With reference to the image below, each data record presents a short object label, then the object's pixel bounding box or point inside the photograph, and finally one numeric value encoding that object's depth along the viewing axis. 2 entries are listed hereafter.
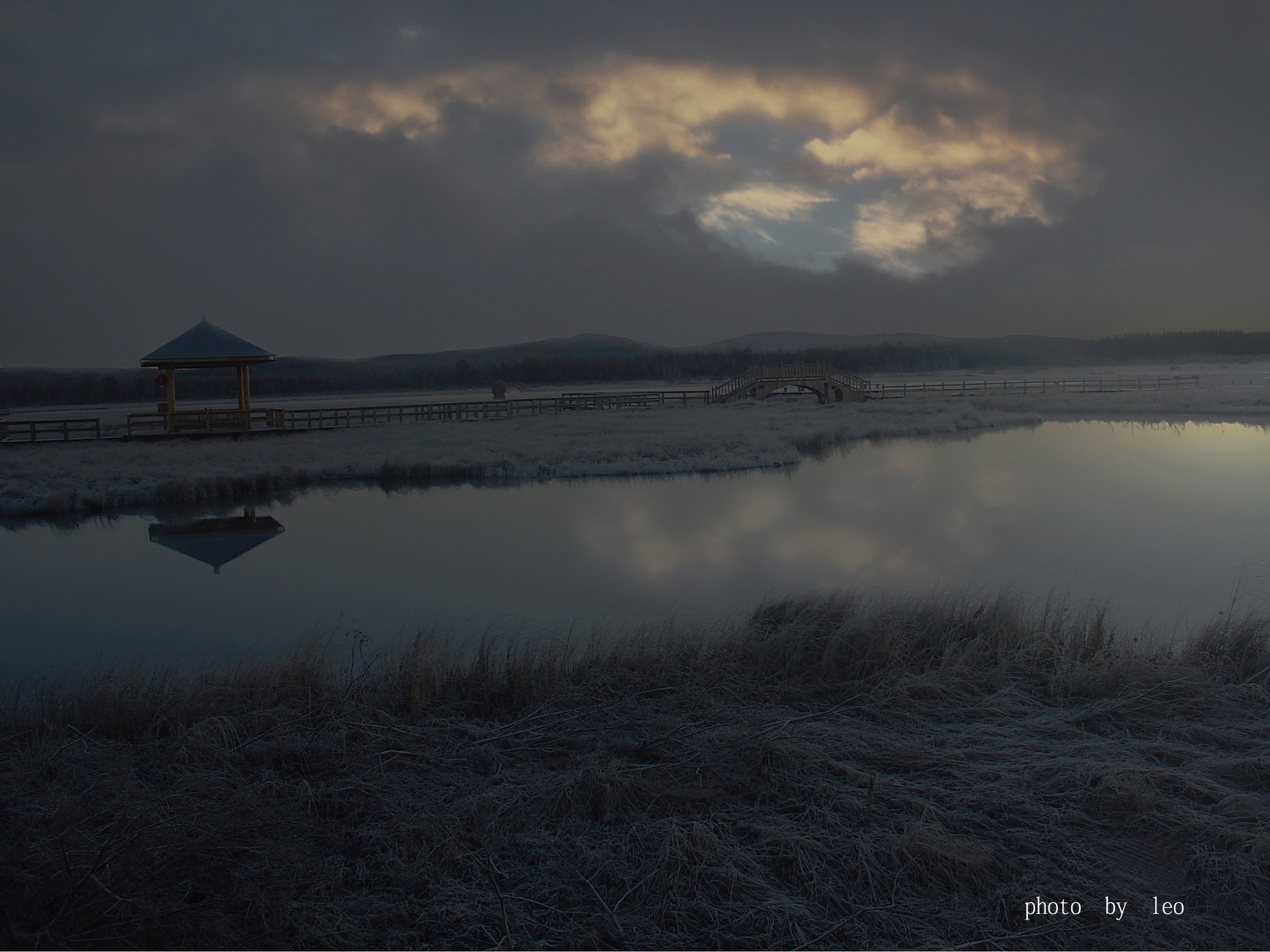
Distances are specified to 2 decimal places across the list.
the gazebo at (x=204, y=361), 30.36
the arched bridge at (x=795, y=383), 52.97
